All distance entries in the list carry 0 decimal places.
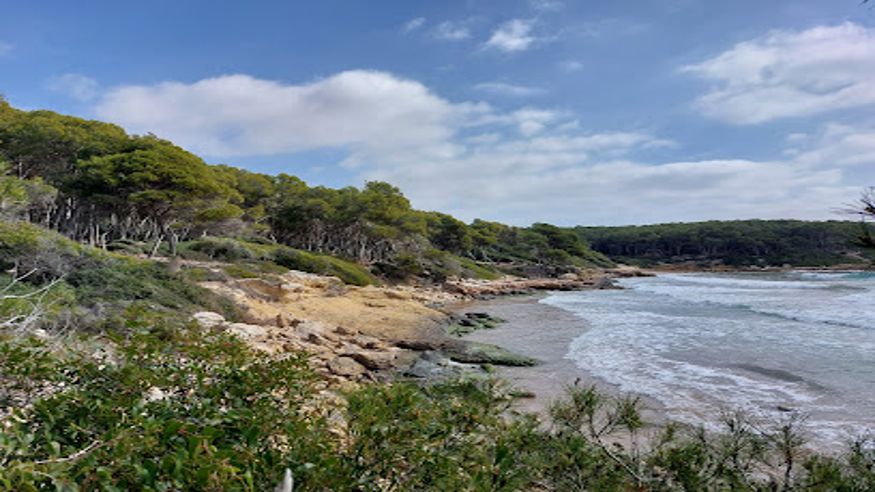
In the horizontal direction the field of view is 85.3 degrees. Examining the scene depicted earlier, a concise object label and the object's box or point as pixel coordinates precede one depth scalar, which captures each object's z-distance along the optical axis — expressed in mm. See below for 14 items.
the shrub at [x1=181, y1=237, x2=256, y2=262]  29484
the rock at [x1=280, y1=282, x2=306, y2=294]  22547
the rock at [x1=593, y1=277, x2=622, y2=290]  51431
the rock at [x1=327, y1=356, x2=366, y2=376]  11306
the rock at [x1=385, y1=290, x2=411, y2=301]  28088
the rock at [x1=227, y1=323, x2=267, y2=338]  12405
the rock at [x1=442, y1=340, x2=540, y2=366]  14188
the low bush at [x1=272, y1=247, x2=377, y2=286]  31641
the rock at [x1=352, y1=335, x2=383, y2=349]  15305
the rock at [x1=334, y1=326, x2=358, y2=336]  16531
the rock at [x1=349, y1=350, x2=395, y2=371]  12820
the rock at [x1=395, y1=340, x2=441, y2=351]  16047
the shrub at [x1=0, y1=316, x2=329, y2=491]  1713
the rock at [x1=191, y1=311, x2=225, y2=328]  12703
